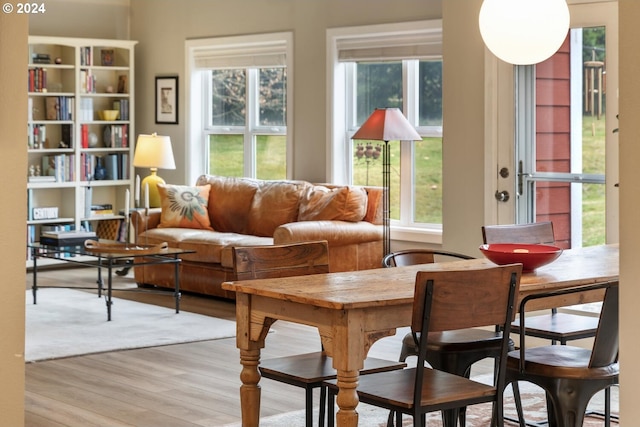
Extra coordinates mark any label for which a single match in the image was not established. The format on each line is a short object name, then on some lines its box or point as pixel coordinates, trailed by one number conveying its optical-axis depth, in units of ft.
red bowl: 12.47
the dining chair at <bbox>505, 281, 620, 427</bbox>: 10.98
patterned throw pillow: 28.07
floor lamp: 22.53
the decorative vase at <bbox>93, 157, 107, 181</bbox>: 32.99
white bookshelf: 31.68
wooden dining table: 10.26
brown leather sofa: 24.70
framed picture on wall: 32.63
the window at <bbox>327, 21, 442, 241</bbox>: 25.66
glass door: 18.31
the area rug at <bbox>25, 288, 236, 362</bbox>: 20.30
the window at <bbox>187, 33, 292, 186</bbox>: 29.71
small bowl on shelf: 32.91
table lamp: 30.07
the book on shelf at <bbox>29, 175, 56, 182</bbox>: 31.32
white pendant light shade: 12.92
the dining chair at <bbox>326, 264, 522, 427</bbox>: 10.00
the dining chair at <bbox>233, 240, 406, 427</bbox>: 11.60
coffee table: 23.26
